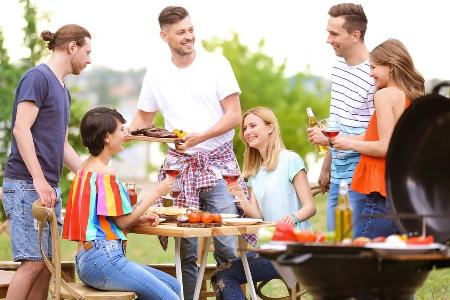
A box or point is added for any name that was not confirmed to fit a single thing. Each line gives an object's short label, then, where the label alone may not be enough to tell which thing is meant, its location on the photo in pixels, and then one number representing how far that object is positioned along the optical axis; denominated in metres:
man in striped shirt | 7.91
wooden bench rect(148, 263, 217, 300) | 8.99
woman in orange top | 7.02
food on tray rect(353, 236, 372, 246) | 5.44
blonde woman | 8.17
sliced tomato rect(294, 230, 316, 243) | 5.63
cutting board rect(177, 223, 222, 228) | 7.58
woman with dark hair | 7.31
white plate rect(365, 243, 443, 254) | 5.25
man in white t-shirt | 8.54
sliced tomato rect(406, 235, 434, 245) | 5.37
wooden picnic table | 7.38
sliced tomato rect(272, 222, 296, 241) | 5.68
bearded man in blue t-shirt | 7.70
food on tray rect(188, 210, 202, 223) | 7.63
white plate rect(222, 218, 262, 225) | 7.76
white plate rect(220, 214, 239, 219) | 8.04
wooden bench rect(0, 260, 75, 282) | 8.80
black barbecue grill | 5.29
